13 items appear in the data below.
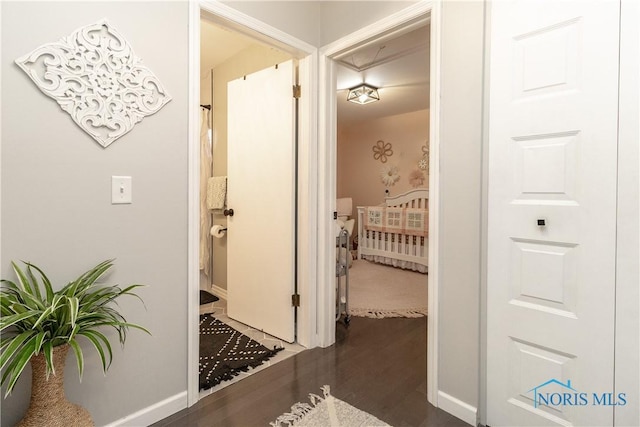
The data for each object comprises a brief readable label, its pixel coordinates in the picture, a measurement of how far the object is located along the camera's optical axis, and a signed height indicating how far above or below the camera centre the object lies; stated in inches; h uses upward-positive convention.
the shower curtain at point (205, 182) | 142.3 +11.4
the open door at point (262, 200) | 96.2 +2.7
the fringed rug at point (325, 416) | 62.4 -39.8
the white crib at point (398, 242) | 188.4 -19.6
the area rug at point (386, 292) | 124.3 -36.6
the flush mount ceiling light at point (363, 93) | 171.3 +60.1
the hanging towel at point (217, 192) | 127.4 +6.3
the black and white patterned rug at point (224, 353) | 79.2 -38.8
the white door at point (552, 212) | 49.5 -0.1
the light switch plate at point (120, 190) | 57.7 +3.1
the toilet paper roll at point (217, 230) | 127.7 -8.4
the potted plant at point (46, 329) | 41.4 -16.5
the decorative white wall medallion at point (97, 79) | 50.8 +20.8
